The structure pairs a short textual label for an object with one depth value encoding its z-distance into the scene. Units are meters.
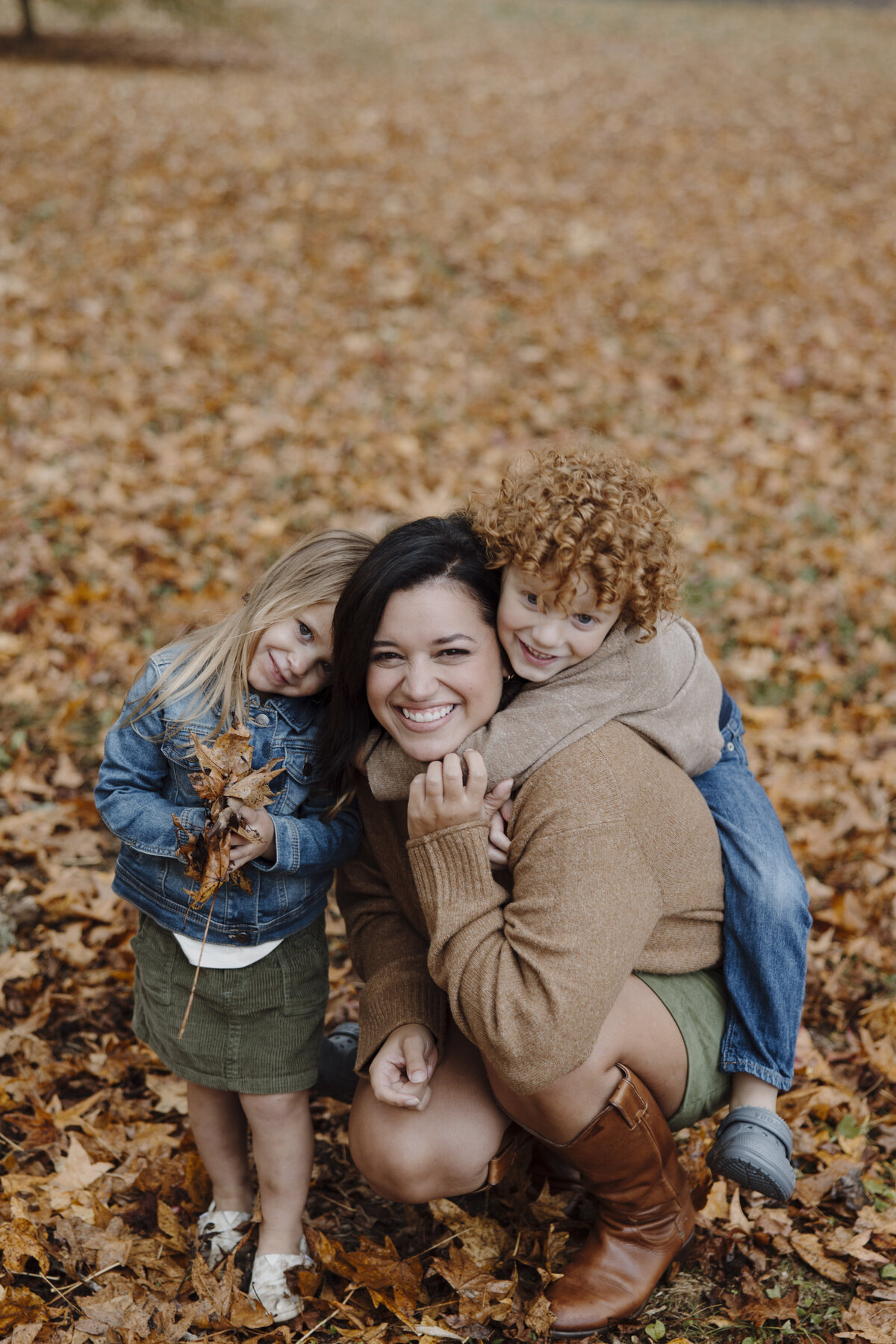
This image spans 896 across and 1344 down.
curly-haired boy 2.10
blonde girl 2.35
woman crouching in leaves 2.02
